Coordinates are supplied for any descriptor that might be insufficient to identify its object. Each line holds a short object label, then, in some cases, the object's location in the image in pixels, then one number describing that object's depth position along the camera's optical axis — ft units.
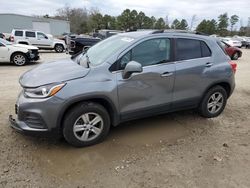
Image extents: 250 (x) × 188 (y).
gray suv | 8.43
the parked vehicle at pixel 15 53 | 28.17
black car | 33.92
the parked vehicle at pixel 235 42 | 70.14
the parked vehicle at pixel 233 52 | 40.63
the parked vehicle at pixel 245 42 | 80.83
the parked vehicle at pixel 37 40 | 45.40
